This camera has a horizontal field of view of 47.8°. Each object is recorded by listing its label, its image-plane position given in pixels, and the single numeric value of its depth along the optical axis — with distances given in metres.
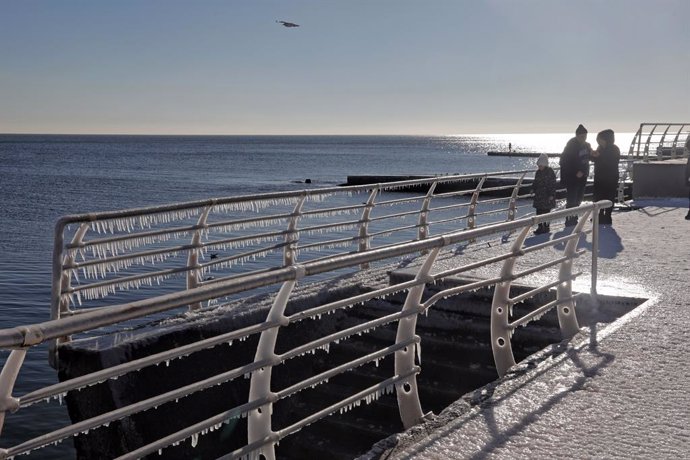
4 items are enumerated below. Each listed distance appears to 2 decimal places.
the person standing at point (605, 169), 14.74
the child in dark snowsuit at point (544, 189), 14.50
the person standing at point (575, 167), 14.47
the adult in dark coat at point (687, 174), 17.20
